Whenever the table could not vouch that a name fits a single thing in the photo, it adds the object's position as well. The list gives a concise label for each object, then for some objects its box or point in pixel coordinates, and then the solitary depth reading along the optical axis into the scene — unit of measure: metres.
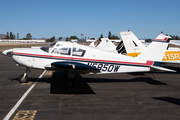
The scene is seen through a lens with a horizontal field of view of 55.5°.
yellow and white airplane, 11.32
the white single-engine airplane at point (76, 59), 7.87
